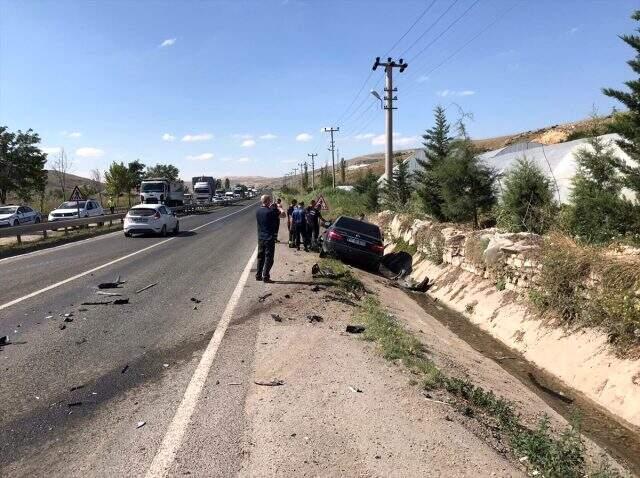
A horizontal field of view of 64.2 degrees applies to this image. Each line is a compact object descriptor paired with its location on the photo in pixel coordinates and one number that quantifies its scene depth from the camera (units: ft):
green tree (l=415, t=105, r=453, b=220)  67.05
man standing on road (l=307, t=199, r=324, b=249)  58.00
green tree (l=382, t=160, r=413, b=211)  95.71
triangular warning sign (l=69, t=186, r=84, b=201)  92.11
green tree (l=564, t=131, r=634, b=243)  32.70
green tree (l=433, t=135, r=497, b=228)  55.57
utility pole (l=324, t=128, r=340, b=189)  263.29
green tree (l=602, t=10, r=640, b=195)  31.35
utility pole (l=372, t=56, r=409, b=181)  97.71
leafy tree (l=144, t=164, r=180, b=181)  352.69
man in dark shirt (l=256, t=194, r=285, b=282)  33.78
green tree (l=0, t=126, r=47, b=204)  124.77
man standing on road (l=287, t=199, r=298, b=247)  58.90
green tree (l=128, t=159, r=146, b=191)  282.23
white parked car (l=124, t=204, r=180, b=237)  75.05
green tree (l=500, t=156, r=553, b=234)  43.54
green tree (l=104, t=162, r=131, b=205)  224.94
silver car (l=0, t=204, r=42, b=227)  96.07
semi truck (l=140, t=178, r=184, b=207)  139.23
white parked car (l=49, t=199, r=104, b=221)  103.43
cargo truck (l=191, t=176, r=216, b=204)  213.46
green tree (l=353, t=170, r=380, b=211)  112.06
